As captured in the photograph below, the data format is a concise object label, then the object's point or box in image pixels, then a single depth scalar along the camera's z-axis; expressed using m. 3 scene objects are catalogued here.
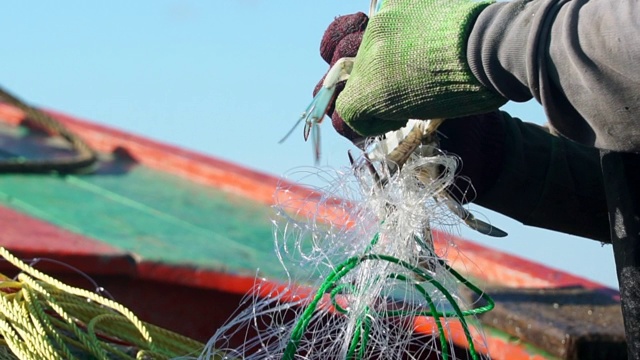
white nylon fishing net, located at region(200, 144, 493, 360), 3.45
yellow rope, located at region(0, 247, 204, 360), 3.49
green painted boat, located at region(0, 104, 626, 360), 4.00
